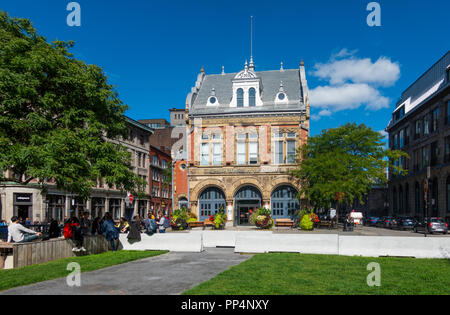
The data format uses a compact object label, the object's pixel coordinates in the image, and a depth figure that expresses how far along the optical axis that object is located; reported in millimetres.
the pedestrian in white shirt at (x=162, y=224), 28533
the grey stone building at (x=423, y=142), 43250
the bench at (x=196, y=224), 35875
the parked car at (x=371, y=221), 54559
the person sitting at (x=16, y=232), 14922
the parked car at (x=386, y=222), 46775
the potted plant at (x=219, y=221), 32500
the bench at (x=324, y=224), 38259
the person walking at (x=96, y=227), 19934
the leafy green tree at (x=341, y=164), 36438
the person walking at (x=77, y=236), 16531
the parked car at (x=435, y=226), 34906
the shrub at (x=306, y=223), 32344
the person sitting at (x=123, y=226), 25316
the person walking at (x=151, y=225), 22516
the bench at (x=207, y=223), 35969
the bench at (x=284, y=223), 35812
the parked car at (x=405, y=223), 42406
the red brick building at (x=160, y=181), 60438
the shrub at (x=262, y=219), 31031
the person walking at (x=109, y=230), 17969
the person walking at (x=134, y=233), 19338
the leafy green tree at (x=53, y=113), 14898
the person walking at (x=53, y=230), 21250
